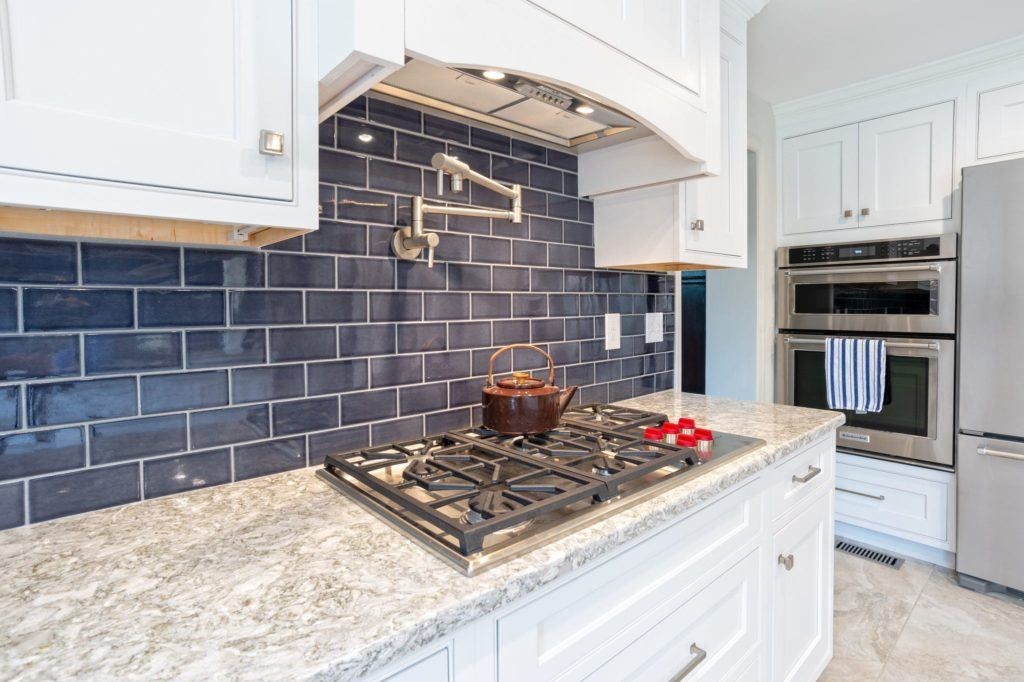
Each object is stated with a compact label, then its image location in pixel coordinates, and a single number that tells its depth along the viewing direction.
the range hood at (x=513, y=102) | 1.14
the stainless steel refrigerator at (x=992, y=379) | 2.15
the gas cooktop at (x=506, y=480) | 0.78
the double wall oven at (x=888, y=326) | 2.41
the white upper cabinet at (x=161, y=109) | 0.60
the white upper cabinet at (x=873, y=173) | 2.48
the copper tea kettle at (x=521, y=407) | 1.25
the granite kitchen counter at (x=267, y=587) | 0.55
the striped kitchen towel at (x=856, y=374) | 2.58
